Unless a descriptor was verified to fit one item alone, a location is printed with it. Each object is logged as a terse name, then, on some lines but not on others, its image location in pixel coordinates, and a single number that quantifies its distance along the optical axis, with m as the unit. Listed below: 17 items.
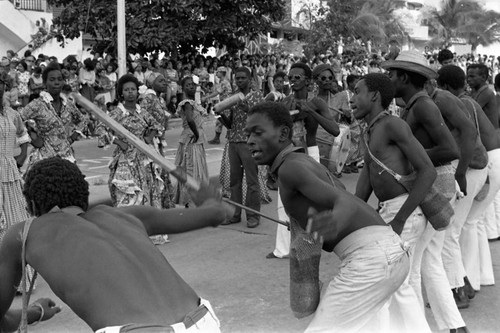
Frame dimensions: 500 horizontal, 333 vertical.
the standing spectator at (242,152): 8.86
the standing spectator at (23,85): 16.53
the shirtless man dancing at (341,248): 3.71
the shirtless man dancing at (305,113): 7.68
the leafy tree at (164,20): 20.69
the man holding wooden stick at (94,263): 2.76
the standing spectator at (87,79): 17.92
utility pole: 14.56
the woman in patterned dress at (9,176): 6.41
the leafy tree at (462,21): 54.38
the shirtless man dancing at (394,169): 4.48
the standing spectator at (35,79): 16.50
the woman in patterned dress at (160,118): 8.50
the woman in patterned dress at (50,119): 6.98
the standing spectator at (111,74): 18.36
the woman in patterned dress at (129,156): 7.96
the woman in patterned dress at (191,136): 9.28
